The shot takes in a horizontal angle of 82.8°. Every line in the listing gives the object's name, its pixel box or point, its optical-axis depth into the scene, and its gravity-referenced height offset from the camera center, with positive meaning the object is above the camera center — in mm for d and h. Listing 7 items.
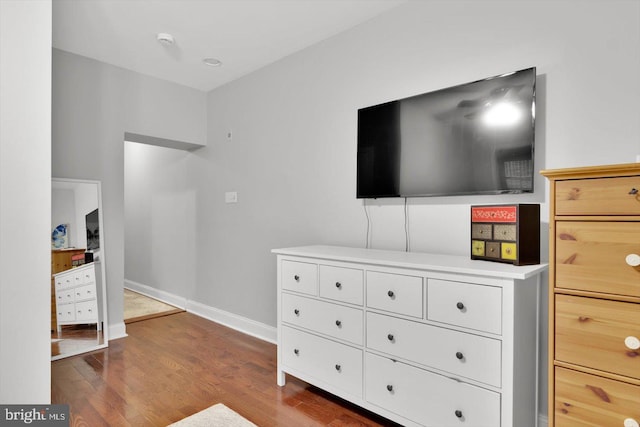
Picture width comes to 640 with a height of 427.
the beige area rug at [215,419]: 1968 -1156
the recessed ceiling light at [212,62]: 3271 +1366
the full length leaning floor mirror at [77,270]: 3053 -520
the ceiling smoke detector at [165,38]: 2824 +1363
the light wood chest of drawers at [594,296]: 1256 -307
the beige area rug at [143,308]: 4012 -1162
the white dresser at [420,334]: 1544 -612
